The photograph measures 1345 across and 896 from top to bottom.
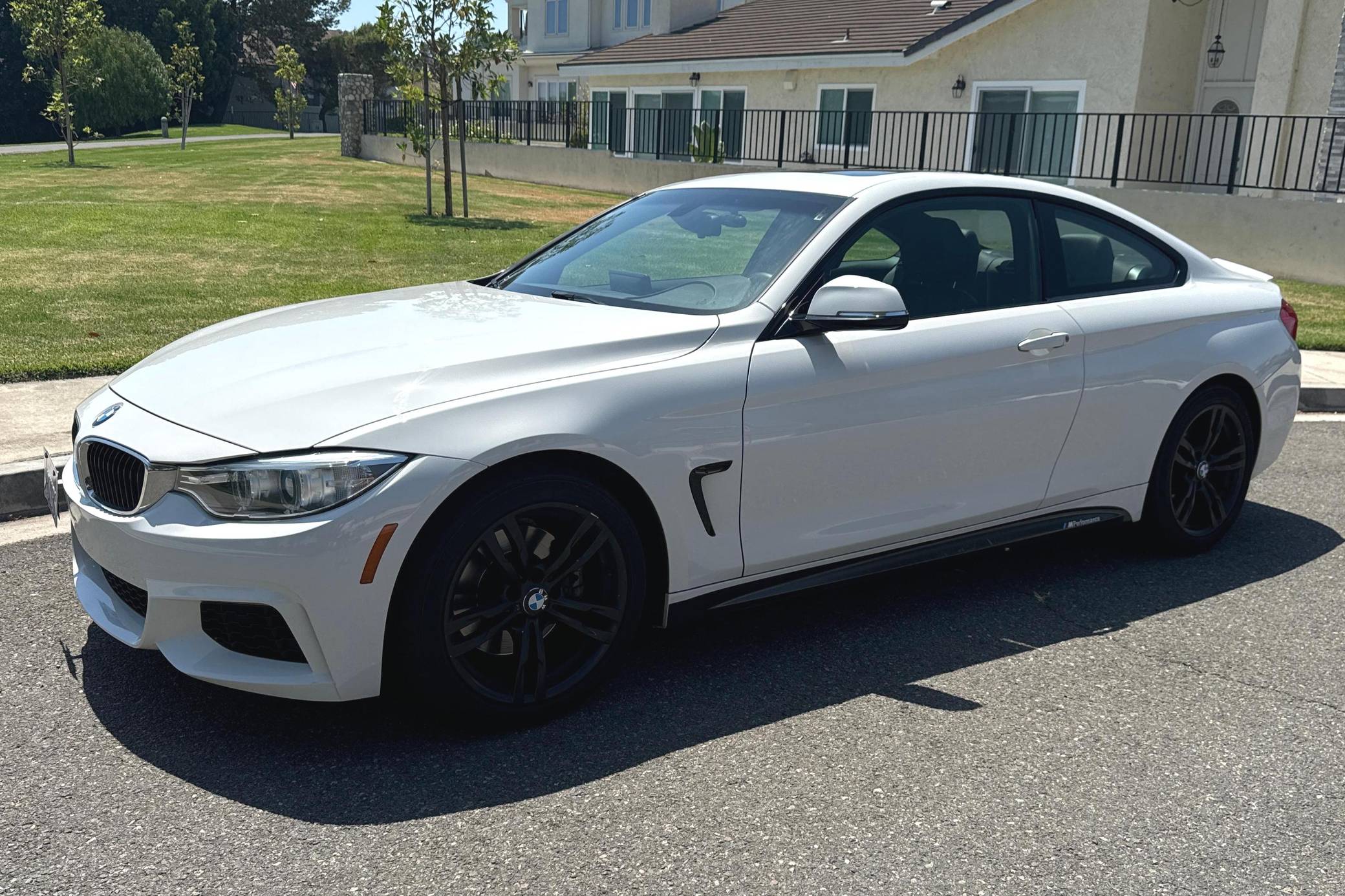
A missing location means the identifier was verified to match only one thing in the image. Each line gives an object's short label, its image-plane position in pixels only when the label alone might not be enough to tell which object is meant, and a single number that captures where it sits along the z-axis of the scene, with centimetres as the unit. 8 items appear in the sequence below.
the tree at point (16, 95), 6044
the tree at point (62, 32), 3086
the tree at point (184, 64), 5817
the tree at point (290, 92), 6494
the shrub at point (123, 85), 5778
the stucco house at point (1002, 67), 1889
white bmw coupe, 335
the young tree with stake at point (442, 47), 1912
